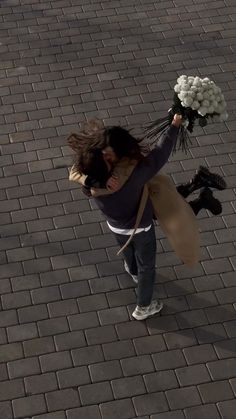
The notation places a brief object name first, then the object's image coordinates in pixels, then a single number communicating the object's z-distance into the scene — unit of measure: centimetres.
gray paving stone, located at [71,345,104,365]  511
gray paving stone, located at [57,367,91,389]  497
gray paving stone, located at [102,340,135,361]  514
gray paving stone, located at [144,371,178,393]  495
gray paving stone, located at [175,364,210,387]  498
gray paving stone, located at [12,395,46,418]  482
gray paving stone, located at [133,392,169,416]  482
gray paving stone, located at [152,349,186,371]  507
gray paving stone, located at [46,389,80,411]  485
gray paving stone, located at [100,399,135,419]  479
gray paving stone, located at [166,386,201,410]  486
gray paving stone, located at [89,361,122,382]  501
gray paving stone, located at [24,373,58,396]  495
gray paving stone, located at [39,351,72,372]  507
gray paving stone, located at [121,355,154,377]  504
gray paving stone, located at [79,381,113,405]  488
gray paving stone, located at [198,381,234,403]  489
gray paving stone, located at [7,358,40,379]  504
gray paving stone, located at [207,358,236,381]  501
